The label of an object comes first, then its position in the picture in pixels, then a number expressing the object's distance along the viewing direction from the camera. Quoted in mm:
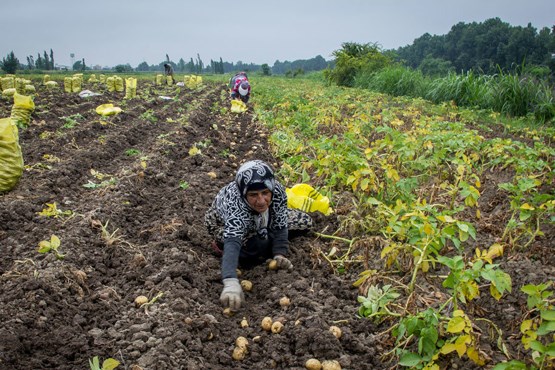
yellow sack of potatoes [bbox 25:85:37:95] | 13158
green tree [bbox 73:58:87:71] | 66588
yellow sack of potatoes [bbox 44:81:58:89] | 16317
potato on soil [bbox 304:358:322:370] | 1975
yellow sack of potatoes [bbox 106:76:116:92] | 16172
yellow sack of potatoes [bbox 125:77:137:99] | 13912
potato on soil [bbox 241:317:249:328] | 2363
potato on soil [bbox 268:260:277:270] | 2887
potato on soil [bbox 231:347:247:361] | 2115
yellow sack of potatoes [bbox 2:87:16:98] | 12391
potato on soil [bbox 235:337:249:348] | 2164
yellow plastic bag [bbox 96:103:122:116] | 9106
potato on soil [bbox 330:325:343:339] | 2163
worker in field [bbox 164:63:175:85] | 21894
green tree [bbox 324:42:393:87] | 20842
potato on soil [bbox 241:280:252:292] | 2715
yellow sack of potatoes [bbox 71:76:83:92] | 14795
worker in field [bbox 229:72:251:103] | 11312
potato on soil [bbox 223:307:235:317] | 2463
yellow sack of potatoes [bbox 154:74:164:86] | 22436
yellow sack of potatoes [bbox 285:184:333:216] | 3625
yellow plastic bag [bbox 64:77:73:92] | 14789
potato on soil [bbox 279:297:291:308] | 2477
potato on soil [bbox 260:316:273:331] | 2303
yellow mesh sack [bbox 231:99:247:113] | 10305
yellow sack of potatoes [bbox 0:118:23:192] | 4348
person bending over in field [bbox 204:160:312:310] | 2596
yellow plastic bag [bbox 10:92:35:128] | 7598
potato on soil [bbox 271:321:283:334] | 2252
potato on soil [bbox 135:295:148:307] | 2496
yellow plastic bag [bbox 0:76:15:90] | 14477
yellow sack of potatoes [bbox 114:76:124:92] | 16359
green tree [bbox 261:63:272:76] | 55700
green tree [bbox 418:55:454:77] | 47525
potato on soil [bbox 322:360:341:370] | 1959
